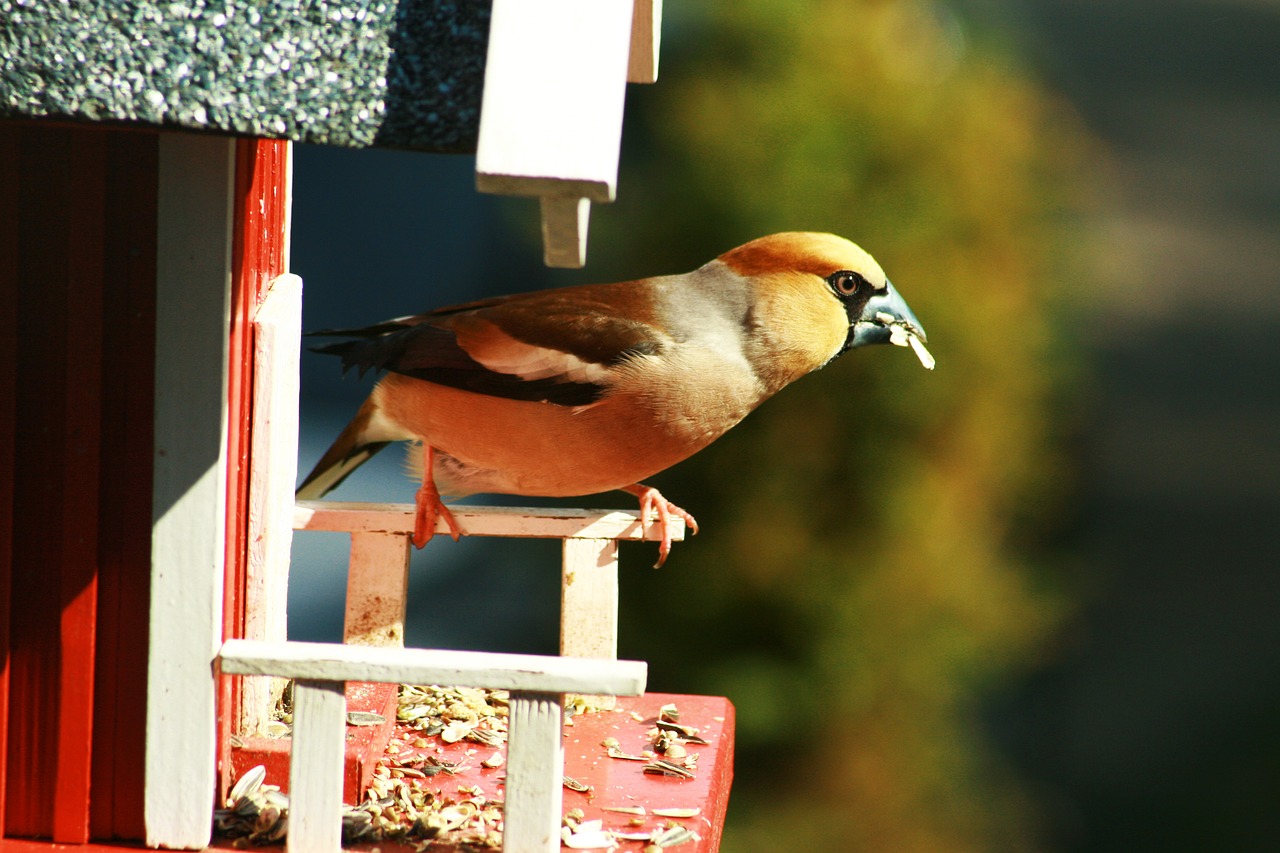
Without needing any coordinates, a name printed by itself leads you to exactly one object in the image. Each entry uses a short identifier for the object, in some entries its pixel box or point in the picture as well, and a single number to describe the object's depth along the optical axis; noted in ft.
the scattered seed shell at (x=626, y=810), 13.69
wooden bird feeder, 10.92
